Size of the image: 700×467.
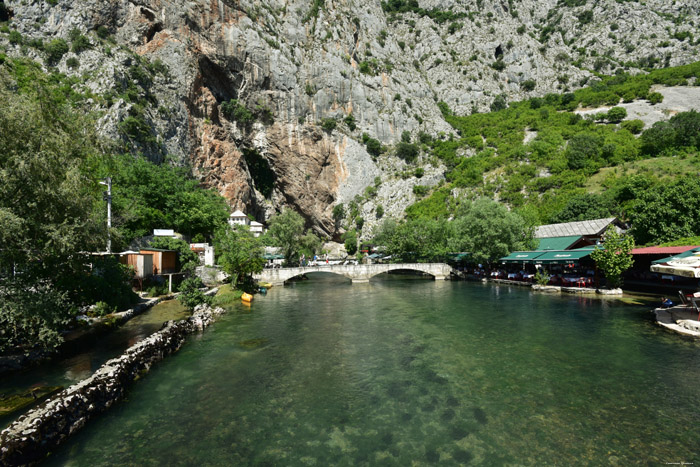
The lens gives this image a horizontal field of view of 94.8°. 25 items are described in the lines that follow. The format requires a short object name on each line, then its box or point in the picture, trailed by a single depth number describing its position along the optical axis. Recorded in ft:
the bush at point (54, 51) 177.88
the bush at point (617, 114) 320.70
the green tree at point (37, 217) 44.09
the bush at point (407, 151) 349.57
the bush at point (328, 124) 312.99
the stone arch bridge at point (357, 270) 174.81
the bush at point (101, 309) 73.87
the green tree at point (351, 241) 311.88
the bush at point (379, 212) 317.63
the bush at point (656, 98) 325.01
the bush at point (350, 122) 329.52
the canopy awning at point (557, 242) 151.84
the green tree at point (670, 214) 129.18
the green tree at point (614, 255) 102.89
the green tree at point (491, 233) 165.37
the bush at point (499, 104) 417.90
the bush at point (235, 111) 260.68
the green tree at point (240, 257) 127.34
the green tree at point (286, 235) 212.84
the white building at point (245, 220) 238.27
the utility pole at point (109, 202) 93.48
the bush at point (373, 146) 339.77
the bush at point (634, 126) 300.40
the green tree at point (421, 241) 218.59
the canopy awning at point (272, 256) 191.93
